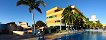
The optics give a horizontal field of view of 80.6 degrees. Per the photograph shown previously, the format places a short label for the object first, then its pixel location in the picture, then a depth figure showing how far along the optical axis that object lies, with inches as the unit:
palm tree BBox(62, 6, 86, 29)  920.0
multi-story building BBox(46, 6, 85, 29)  1119.3
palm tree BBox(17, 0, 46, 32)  541.4
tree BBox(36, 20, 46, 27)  1293.0
